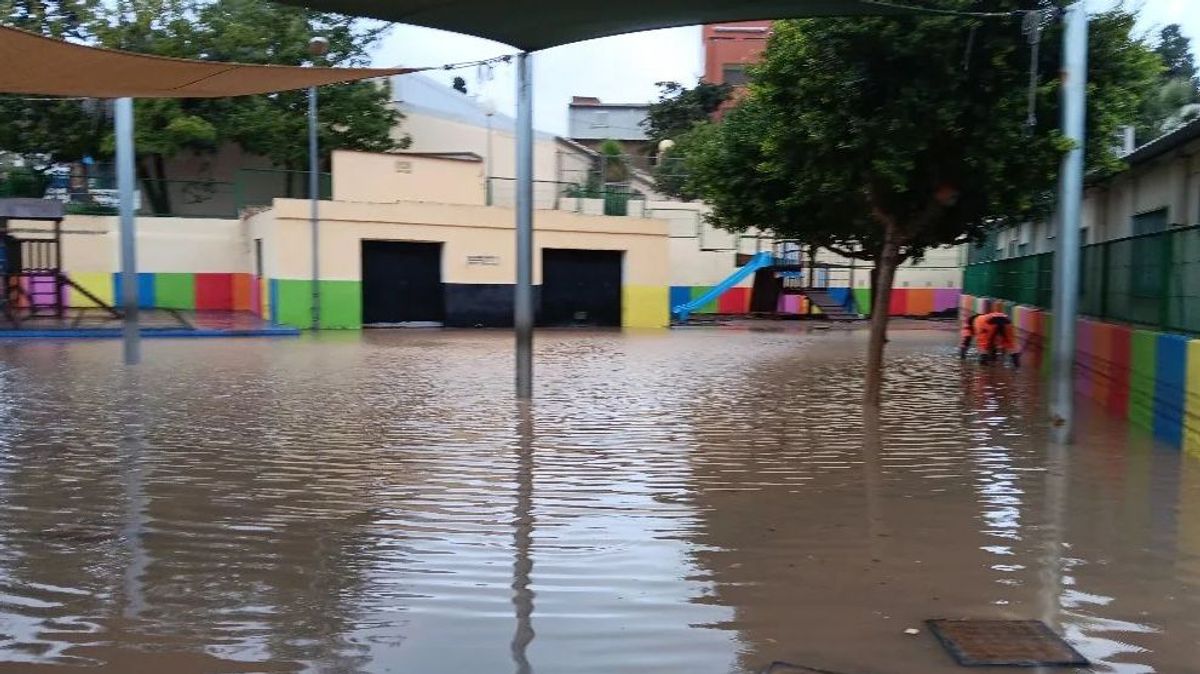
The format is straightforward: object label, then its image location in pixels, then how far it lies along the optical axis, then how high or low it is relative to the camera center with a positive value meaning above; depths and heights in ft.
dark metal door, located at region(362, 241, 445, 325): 88.89 -0.02
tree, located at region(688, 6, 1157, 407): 31.94 +5.89
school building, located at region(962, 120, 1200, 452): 30.27 -0.15
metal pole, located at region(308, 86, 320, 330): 83.92 +4.66
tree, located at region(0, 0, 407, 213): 93.71 +17.27
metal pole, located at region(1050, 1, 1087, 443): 29.32 +1.84
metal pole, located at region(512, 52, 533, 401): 38.47 +1.77
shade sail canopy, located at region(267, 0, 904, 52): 26.07 +7.45
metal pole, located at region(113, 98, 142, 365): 49.39 +2.63
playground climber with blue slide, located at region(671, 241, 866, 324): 113.19 -0.19
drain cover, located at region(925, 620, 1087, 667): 13.38 -4.90
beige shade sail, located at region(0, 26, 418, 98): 24.47 +5.63
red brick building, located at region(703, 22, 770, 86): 165.89 +39.37
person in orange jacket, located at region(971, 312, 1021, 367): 56.44 -2.71
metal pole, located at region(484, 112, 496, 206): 116.95 +14.09
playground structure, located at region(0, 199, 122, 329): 67.62 +0.55
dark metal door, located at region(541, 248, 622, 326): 95.45 -0.29
